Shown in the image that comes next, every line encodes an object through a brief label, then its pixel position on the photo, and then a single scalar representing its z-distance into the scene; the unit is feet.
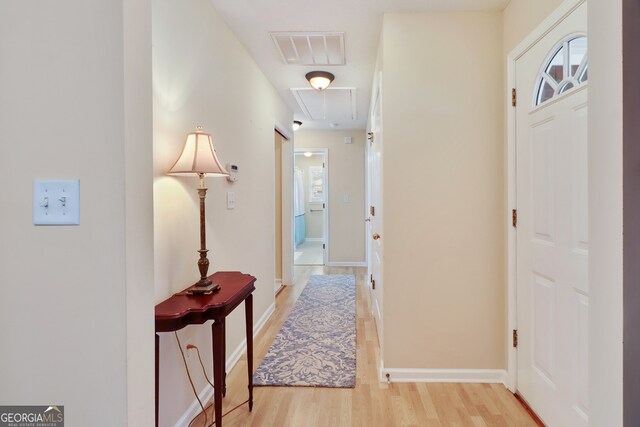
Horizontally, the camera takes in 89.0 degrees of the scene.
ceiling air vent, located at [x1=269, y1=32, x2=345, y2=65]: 8.07
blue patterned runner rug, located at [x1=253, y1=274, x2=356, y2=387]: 7.17
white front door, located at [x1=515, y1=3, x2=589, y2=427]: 4.74
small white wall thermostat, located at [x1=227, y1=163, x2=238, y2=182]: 7.55
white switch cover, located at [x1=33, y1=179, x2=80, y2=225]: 2.66
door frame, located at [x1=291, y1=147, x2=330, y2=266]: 19.17
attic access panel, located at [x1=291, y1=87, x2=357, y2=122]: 12.22
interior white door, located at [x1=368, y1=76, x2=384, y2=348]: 9.43
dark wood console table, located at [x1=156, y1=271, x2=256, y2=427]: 4.33
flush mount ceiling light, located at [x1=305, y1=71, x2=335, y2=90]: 10.26
